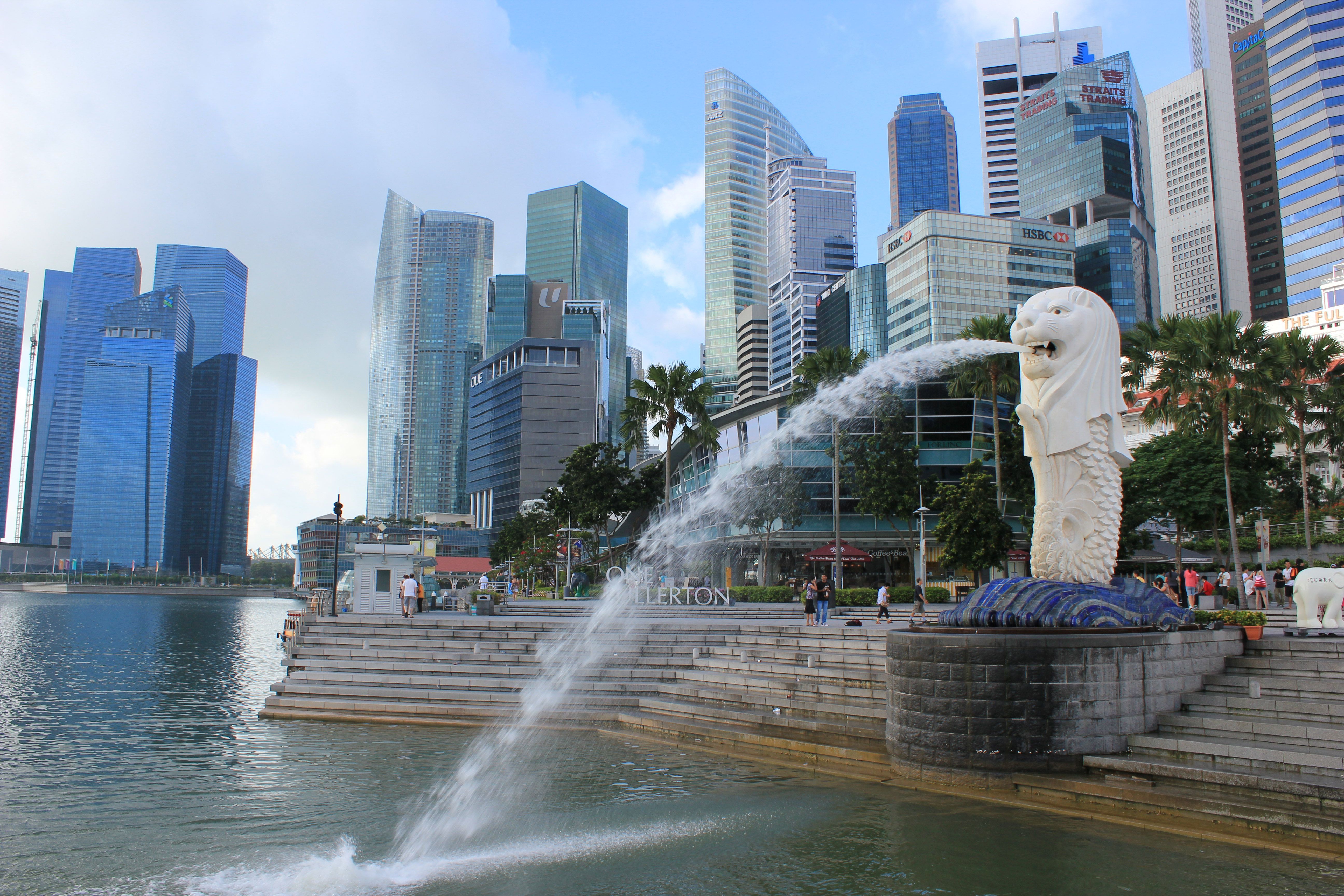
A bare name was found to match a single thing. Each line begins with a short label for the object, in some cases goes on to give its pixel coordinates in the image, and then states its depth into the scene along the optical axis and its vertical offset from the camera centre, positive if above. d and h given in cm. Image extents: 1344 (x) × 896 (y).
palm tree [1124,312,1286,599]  3228 +702
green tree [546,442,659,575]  5156 +434
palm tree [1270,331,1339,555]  3428 +756
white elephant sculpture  1791 -69
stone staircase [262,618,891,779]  1587 -270
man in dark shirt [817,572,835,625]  2467 -111
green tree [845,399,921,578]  4519 +445
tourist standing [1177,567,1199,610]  2586 -81
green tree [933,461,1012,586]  3597 +124
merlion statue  1549 +232
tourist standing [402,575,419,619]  2588 -105
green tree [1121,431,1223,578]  4169 +392
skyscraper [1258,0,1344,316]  10656 +5249
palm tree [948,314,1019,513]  4069 +897
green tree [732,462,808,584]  4978 +329
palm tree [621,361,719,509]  4381 +796
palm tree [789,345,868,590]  4131 +916
